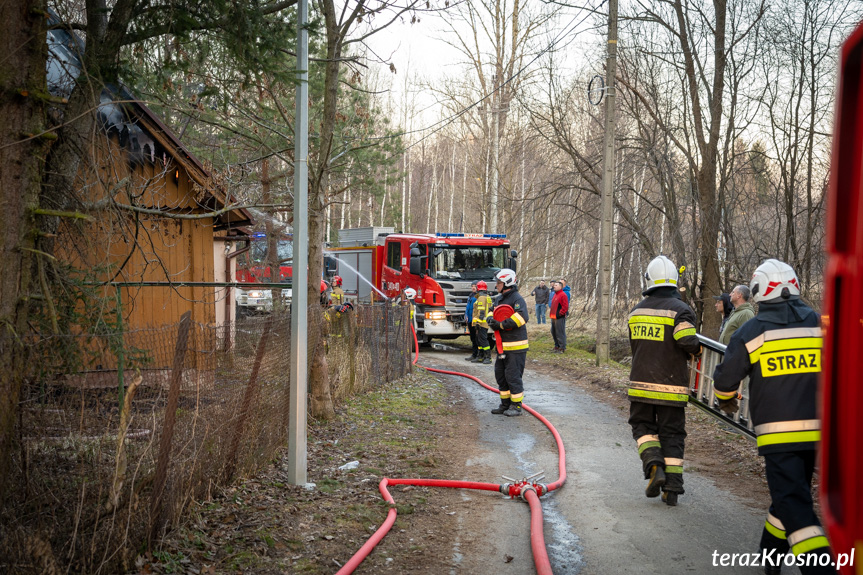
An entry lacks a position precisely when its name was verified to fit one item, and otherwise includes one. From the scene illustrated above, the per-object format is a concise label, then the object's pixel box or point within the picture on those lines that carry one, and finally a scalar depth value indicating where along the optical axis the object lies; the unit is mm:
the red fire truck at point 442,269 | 19266
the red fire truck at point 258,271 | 24742
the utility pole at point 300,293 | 6422
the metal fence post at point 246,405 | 6066
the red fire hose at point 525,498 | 4570
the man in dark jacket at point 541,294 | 27359
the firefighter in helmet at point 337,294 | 16844
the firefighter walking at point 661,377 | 5859
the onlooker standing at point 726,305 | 11801
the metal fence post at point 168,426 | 4691
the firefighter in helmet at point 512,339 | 10094
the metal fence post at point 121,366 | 4805
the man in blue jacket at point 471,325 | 17906
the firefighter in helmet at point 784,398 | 3975
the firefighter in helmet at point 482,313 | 15056
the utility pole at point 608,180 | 14969
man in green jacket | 8445
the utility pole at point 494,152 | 28375
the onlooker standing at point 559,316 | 18266
